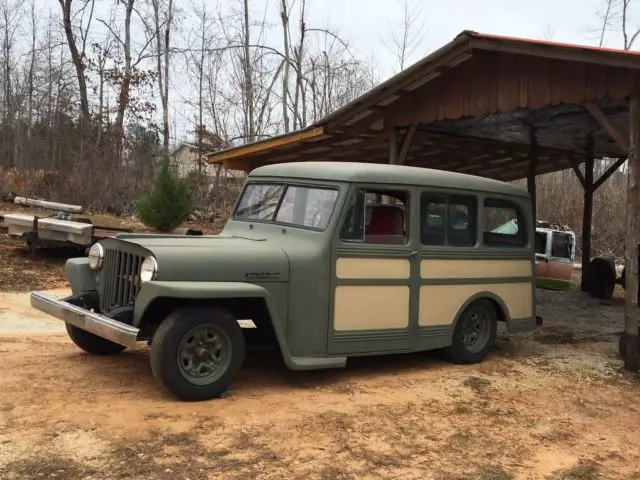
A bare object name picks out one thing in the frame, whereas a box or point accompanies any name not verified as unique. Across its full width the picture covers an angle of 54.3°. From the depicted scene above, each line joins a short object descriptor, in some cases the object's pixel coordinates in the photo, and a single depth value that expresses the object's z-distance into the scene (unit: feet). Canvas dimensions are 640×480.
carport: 22.27
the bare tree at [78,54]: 80.28
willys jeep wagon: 15.53
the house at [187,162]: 77.92
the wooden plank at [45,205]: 57.47
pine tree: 48.16
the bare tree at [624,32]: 86.94
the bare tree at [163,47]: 85.40
